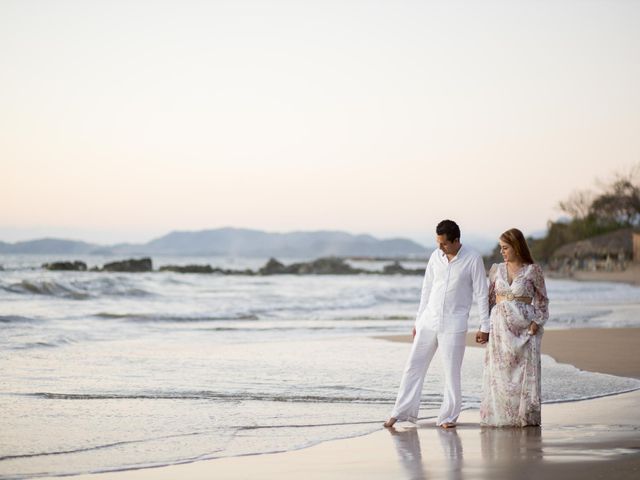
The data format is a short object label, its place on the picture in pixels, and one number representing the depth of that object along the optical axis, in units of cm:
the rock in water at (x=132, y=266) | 5794
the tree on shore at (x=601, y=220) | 7900
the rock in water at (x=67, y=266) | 5181
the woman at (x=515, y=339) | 789
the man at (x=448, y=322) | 783
